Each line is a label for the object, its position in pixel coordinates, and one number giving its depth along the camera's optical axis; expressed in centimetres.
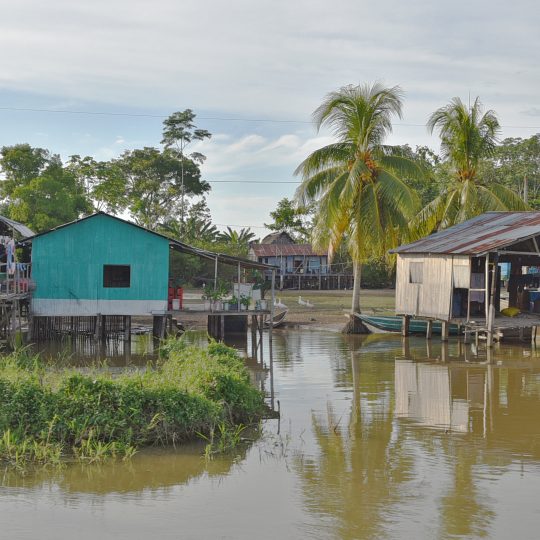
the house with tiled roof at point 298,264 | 5397
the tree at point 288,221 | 5553
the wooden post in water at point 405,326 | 2727
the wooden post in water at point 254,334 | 2448
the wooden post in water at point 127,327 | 2486
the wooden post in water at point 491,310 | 2255
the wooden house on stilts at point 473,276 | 2312
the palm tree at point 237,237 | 5402
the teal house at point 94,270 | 2377
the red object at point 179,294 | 2432
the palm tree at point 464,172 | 2944
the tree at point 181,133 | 5122
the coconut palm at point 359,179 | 2794
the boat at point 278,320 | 3119
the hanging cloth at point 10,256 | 2108
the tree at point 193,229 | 4728
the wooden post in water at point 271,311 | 2413
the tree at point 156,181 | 5028
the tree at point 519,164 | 4725
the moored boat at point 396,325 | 2770
